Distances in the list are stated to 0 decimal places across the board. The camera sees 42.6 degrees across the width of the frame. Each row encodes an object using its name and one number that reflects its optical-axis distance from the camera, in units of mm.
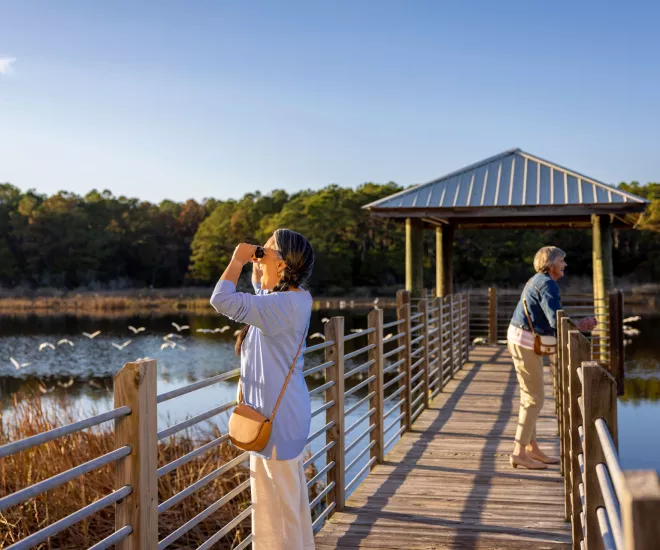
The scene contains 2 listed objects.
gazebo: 13180
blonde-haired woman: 6039
